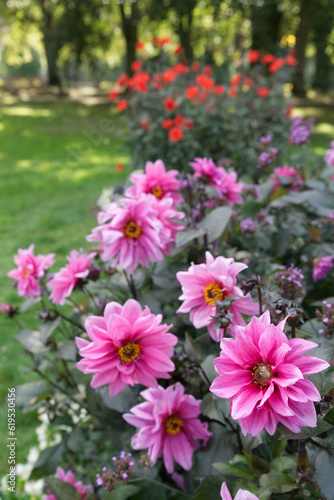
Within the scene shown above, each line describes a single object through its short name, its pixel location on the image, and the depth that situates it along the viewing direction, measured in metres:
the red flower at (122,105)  4.32
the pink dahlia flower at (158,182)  1.23
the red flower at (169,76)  4.33
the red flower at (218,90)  4.41
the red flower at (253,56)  4.98
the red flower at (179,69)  4.54
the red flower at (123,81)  4.60
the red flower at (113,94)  4.46
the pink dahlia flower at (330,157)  1.79
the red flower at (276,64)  4.87
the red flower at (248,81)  4.96
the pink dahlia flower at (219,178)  1.29
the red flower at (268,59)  4.96
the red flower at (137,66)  4.68
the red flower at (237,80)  5.02
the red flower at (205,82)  4.23
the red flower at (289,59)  5.01
